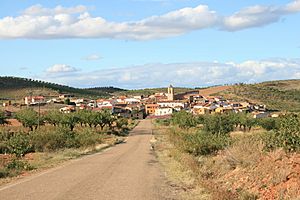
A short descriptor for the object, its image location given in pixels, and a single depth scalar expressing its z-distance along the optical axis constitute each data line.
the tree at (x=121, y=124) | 91.81
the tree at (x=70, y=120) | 77.06
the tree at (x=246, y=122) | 88.94
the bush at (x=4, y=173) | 20.93
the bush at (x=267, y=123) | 82.09
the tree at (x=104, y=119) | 84.50
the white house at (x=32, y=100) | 142.81
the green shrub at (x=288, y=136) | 16.19
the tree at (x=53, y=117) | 79.82
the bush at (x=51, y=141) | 40.94
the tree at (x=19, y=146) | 37.41
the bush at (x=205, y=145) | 29.14
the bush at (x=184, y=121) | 81.43
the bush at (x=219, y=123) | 72.25
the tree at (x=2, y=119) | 79.31
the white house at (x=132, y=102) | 192.95
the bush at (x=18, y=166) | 23.61
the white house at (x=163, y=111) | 159.55
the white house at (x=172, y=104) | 172.50
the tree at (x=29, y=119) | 77.00
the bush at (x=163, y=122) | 114.09
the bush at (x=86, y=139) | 45.28
